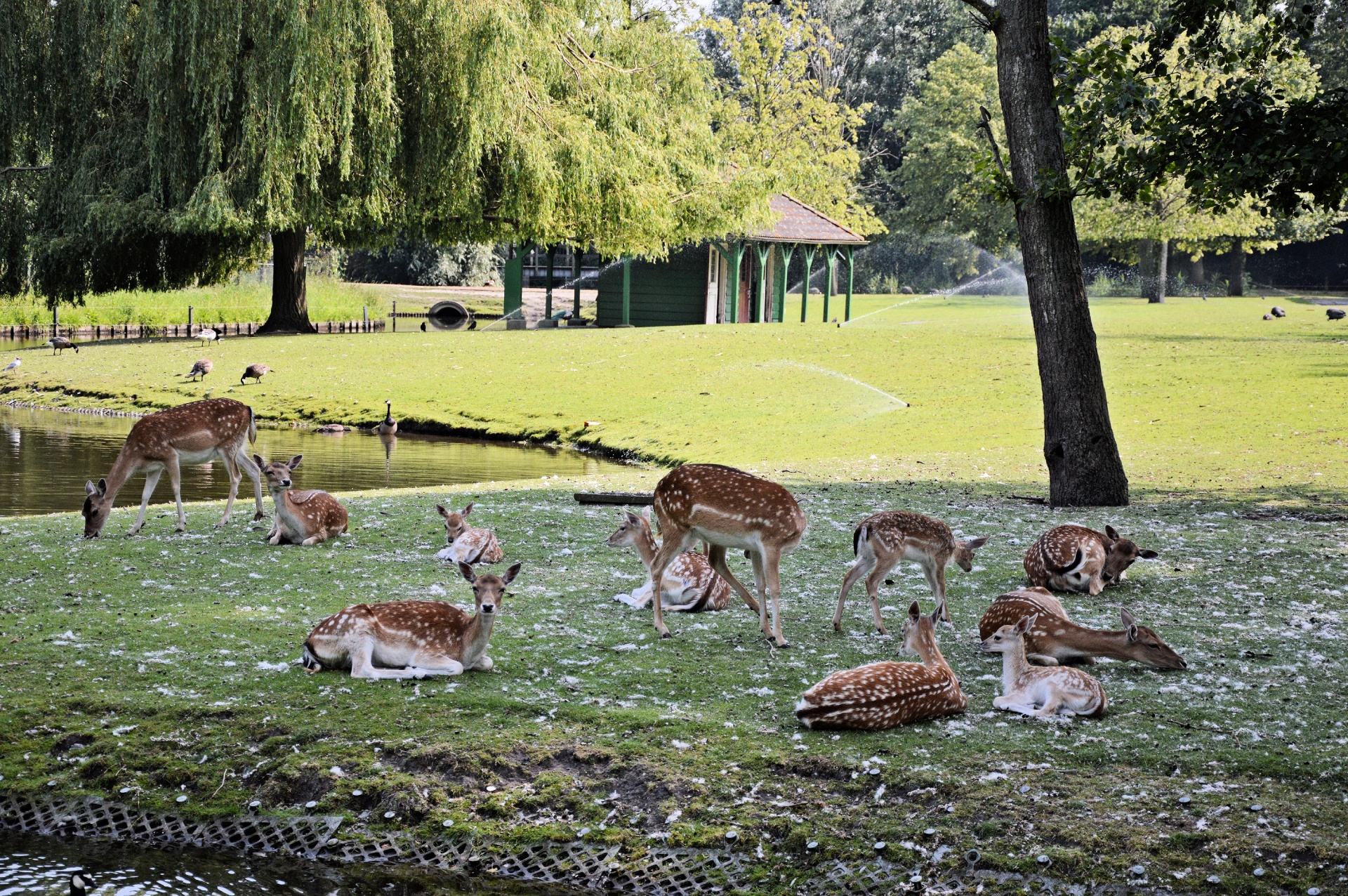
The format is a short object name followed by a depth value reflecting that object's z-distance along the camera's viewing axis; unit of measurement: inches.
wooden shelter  1771.7
